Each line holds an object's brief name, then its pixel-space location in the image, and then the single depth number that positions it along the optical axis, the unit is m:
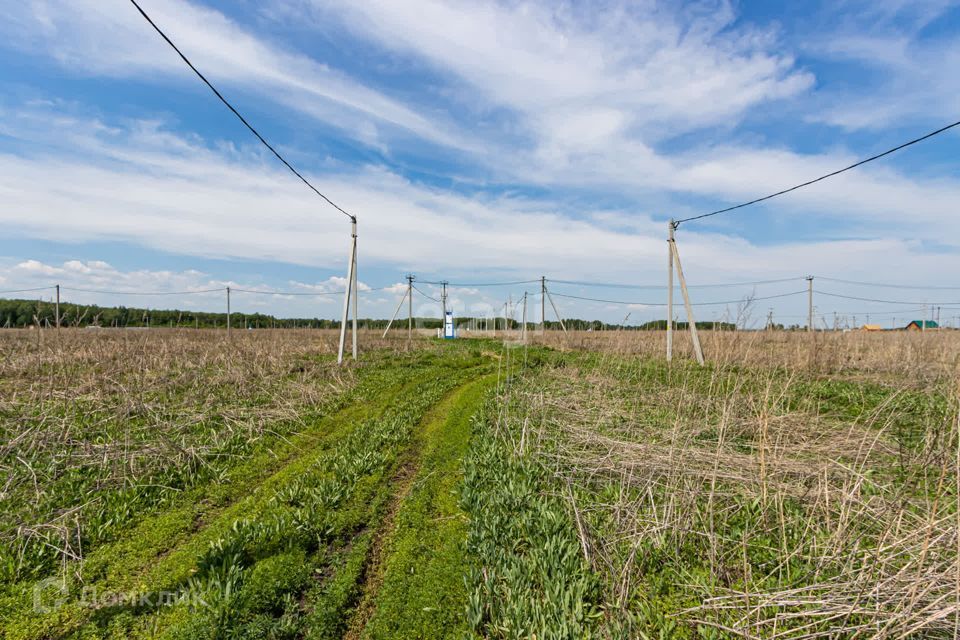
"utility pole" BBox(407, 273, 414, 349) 30.95
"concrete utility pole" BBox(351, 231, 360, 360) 14.77
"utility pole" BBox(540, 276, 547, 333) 27.69
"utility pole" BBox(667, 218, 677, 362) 15.49
